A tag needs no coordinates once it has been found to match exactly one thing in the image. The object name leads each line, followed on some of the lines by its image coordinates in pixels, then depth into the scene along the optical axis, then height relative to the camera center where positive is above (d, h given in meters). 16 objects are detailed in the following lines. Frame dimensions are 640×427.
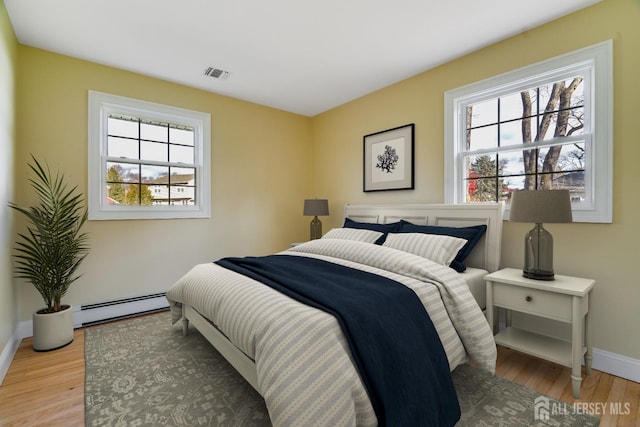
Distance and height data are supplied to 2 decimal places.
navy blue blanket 1.27 -0.62
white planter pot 2.43 -0.98
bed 1.20 -0.58
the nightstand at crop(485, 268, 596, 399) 1.82 -0.63
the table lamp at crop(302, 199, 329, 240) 4.00 +0.05
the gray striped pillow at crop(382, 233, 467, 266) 2.37 -0.28
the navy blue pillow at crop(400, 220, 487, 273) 2.44 -0.19
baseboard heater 2.94 -1.02
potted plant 2.42 -0.42
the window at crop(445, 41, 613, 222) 2.13 +0.66
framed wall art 3.36 +0.62
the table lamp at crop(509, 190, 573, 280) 1.95 -0.03
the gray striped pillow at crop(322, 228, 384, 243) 2.98 -0.24
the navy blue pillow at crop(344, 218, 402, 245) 2.99 -0.17
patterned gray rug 1.62 -1.11
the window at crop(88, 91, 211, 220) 3.04 +0.57
